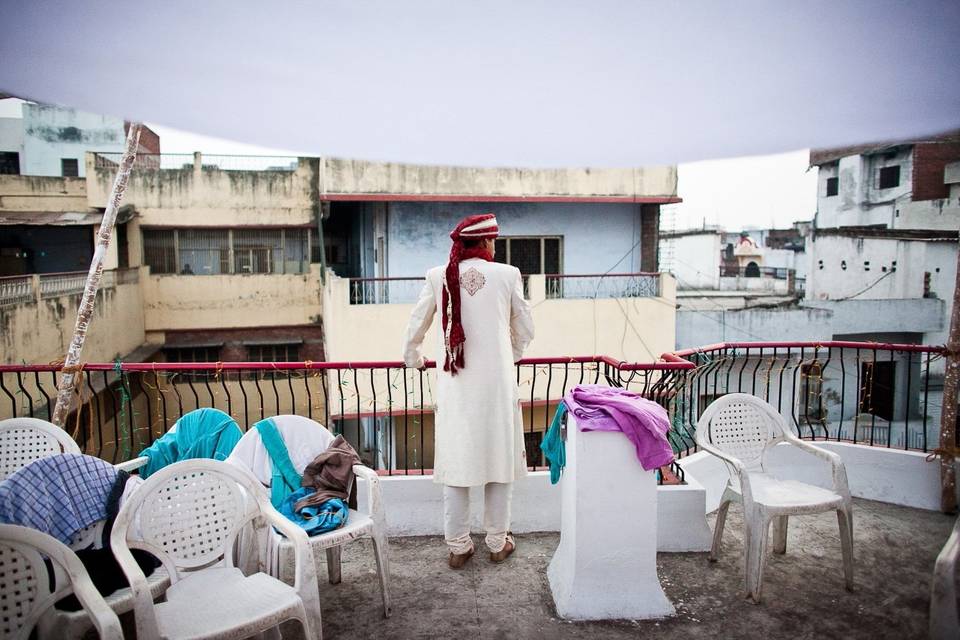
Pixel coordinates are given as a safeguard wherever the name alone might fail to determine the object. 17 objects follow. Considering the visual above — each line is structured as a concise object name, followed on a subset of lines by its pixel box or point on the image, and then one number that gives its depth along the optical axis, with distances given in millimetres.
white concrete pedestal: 3260
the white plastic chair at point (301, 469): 3061
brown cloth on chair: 3369
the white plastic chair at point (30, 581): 2225
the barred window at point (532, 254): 14109
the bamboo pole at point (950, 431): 4539
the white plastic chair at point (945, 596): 2455
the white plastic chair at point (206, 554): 2406
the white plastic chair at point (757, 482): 3396
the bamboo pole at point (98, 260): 5258
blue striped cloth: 2582
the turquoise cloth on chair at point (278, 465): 3400
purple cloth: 3193
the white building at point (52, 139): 24219
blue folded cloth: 3084
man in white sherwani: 3584
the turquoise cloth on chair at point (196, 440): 3576
